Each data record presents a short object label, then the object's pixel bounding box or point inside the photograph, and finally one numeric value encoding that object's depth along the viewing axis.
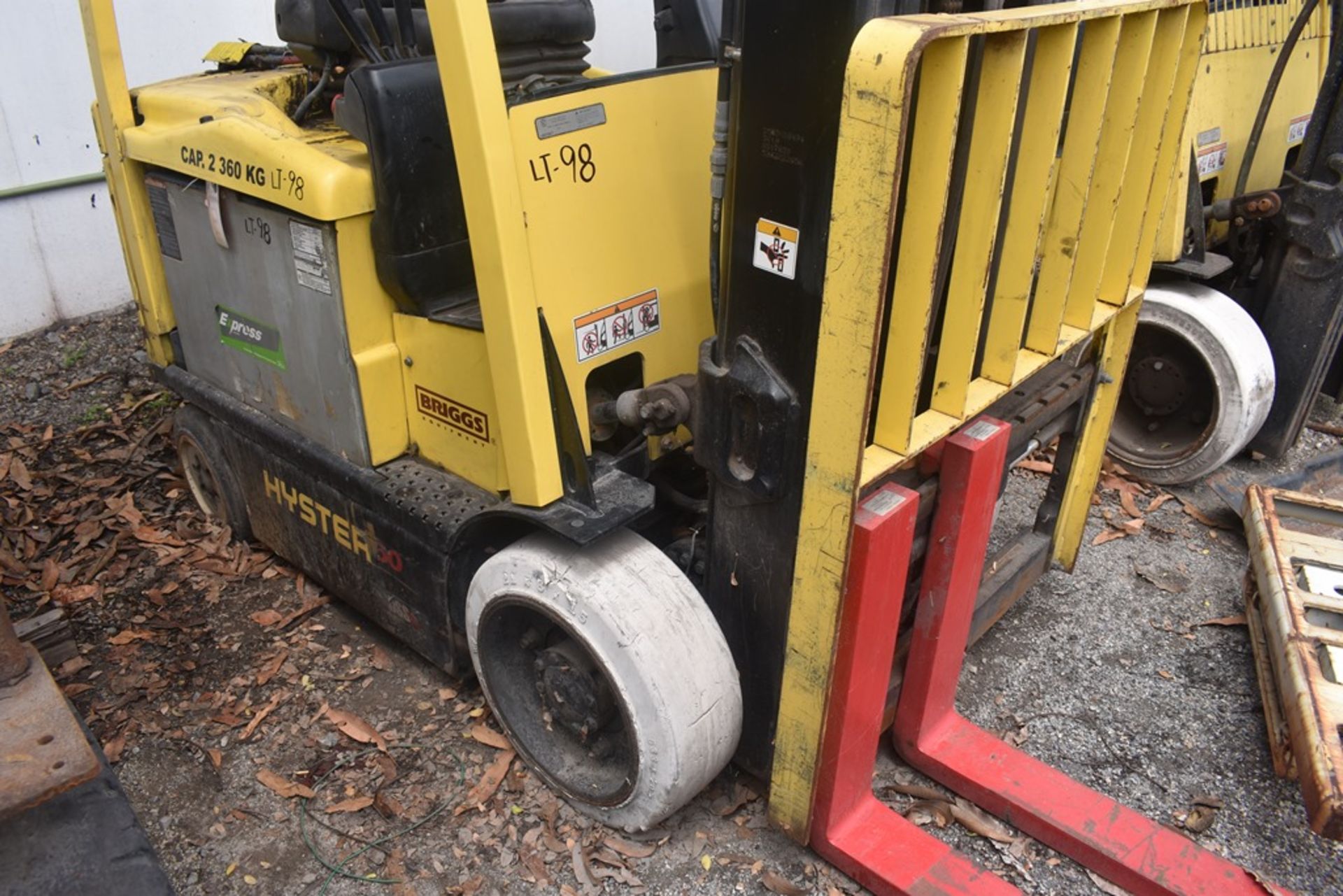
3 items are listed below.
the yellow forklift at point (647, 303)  2.03
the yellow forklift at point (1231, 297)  4.39
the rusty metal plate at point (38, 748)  1.72
